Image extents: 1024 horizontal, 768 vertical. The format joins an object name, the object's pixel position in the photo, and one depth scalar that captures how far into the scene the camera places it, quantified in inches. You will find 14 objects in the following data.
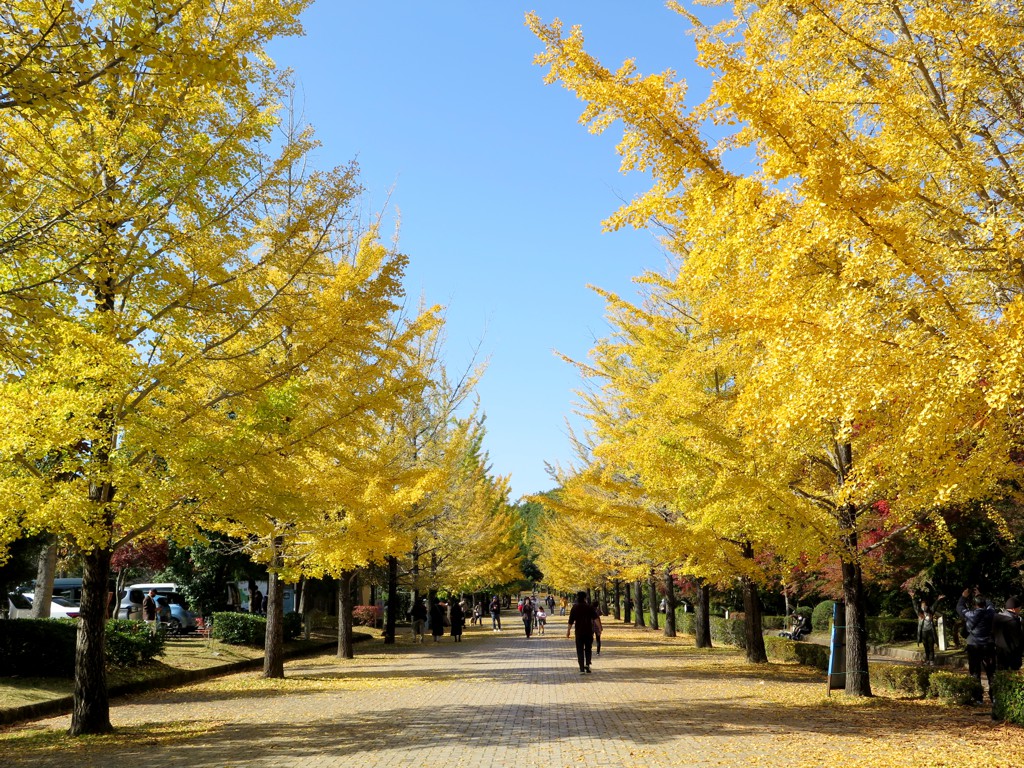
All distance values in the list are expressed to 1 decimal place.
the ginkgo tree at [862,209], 243.8
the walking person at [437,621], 1162.0
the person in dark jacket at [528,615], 1242.9
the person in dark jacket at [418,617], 1180.5
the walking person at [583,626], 644.1
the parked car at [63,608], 1158.3
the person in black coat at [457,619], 1151.3
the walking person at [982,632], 458.3
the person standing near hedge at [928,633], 676.1
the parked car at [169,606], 1093.1
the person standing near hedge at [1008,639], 486.3
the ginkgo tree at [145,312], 310.3
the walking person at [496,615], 1626.8
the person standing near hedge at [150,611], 910.4
